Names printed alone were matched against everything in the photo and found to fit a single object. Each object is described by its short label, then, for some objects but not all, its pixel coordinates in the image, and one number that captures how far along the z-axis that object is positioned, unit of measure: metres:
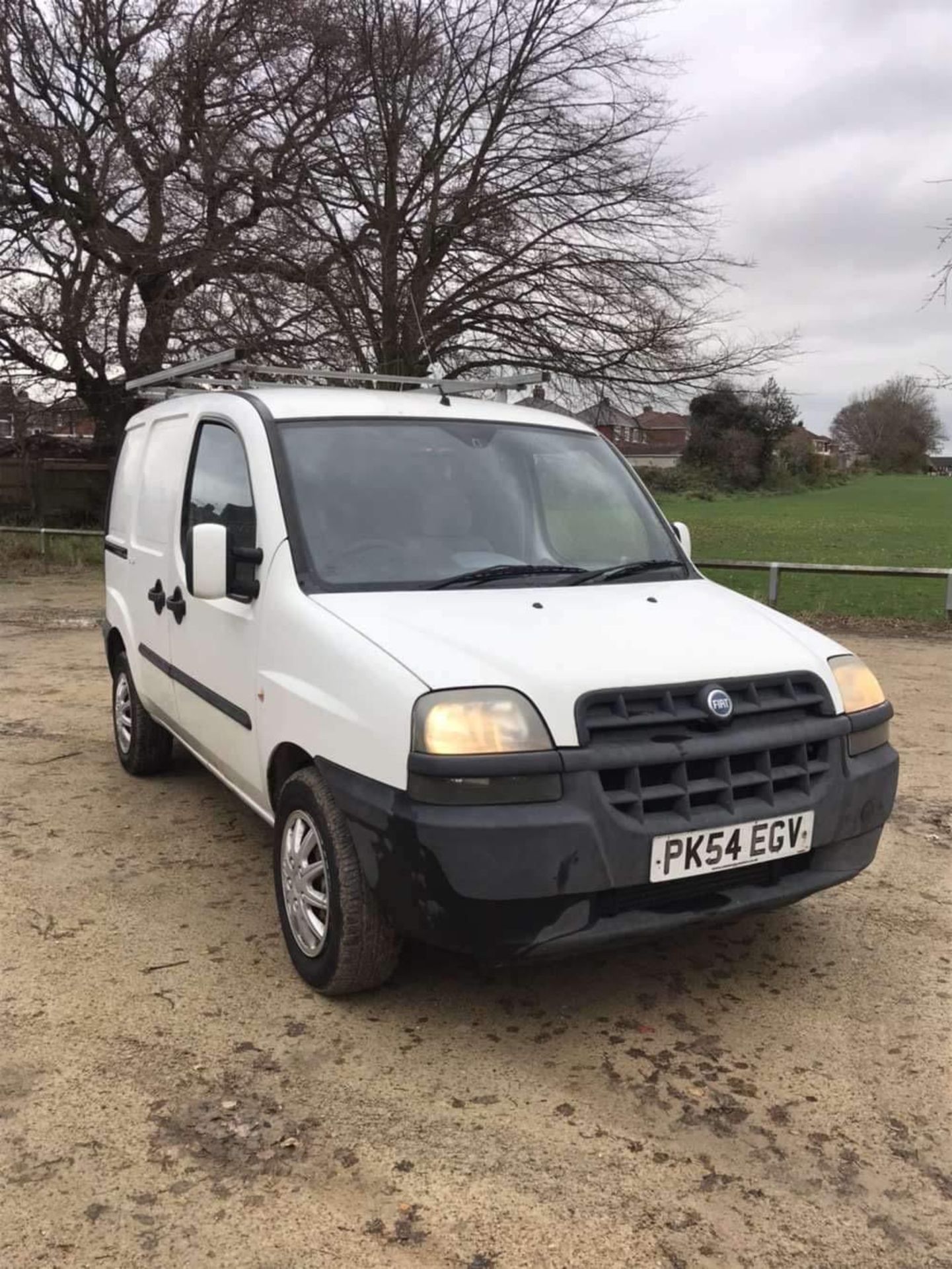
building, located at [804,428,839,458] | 122.62
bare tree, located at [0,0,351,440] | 15.74
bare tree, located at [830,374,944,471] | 117.69
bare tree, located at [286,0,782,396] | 15.48
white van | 2.89
